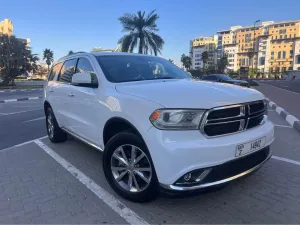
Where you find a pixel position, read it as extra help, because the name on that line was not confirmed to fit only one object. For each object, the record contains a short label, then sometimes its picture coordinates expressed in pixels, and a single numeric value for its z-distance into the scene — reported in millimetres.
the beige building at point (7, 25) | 103719
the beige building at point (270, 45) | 131000
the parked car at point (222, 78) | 17022
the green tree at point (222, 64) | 82031
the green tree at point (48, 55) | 86688
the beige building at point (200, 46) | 153000
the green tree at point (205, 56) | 87794
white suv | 2492
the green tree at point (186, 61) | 111306
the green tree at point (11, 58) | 33750
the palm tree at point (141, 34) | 27500
